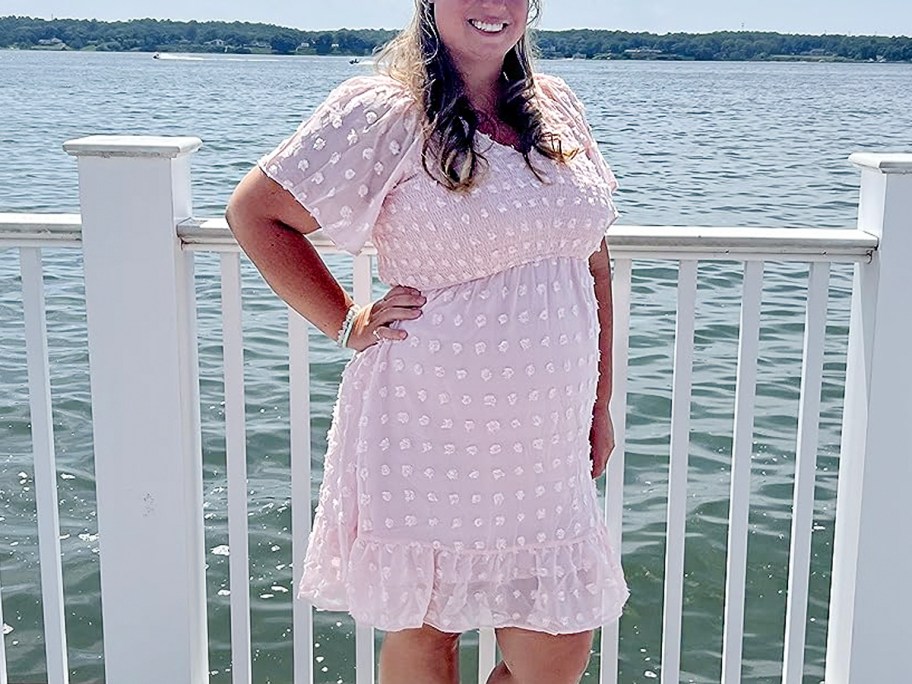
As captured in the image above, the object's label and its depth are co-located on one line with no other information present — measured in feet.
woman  5.70
